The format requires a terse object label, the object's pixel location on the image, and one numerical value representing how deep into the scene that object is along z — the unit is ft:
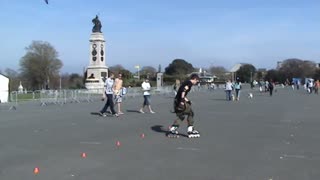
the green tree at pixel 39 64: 308.60
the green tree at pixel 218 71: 538.88
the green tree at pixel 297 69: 511.81
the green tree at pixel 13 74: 298.47
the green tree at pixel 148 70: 464.24
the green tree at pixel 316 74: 482.73
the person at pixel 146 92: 71.20
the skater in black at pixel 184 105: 39.51
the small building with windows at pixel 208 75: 443.00
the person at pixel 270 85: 156.96
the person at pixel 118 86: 65.57
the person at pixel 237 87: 121.03
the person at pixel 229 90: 118.34
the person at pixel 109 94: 63.50
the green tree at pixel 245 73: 556.92
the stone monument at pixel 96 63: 202.18
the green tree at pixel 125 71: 361.43
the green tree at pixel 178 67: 499.51
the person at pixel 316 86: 184.78
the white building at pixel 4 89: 111.34
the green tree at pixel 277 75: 517.55
